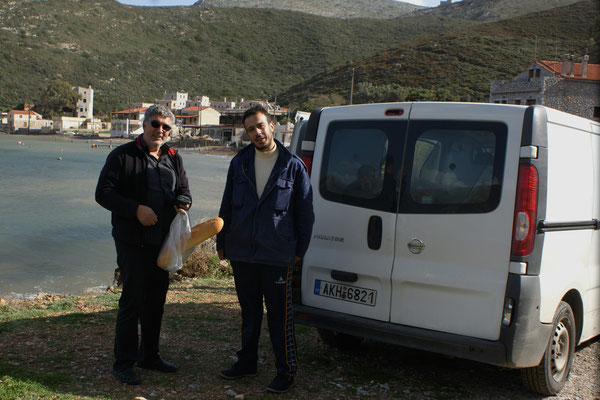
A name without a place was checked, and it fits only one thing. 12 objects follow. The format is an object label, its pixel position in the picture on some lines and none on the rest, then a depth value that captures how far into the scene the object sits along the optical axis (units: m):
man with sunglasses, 4.34
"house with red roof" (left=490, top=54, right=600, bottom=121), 39.16
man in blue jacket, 4.32
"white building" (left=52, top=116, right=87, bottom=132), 120.94
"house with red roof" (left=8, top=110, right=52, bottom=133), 114.38
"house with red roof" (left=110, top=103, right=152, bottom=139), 105.19
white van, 3.96
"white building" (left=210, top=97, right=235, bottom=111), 121.24
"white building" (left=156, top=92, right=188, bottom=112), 124.19
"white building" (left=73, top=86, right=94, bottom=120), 121.88
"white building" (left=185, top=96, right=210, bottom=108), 122.25
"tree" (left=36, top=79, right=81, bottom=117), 118.18
